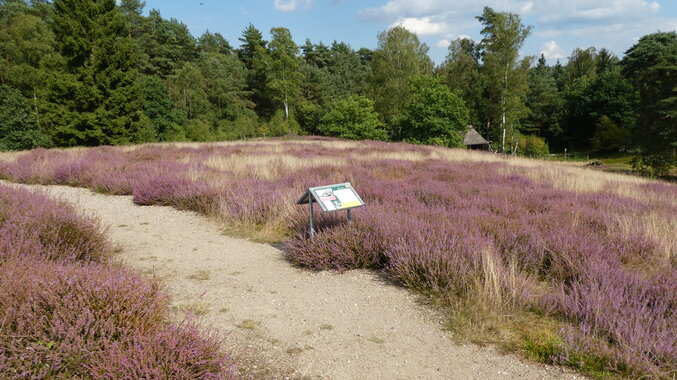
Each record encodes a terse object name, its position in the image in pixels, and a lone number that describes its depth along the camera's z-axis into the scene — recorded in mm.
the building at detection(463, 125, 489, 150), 42172
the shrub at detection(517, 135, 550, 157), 50500
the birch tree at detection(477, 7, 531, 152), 34531
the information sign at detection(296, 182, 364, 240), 5081
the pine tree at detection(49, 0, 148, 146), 28672
